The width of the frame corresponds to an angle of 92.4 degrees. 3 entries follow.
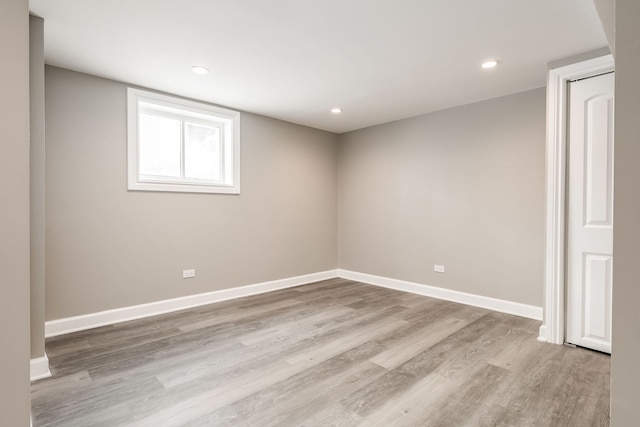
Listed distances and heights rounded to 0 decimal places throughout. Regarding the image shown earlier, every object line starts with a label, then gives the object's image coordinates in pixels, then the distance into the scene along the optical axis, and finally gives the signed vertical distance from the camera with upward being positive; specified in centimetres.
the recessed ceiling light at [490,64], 270 +132
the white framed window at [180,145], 326 +80
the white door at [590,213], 246 +0
